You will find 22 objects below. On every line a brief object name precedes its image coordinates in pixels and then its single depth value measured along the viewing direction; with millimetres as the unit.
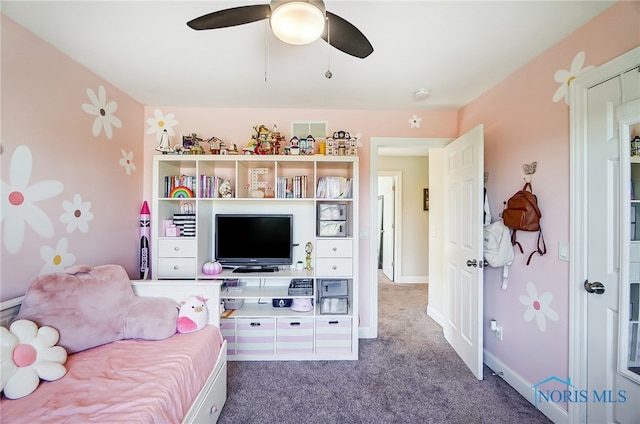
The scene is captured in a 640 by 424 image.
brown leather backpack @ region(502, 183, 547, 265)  1756
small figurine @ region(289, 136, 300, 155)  2436
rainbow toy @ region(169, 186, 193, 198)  2412
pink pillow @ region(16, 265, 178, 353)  1402
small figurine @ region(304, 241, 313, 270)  2646
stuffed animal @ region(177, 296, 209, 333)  1707
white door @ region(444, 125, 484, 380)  2068
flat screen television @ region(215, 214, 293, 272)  2543
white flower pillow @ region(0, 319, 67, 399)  1122
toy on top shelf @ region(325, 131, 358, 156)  2447
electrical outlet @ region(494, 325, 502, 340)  2142
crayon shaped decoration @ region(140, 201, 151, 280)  2480
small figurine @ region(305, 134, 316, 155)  2465
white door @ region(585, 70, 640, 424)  1349
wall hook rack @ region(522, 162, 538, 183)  1822
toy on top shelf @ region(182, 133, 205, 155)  2447
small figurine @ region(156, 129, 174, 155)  2410
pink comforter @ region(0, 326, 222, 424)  1032
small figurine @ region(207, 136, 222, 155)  2492
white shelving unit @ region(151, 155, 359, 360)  2363
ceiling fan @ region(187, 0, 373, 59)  980
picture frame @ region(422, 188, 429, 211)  4883
